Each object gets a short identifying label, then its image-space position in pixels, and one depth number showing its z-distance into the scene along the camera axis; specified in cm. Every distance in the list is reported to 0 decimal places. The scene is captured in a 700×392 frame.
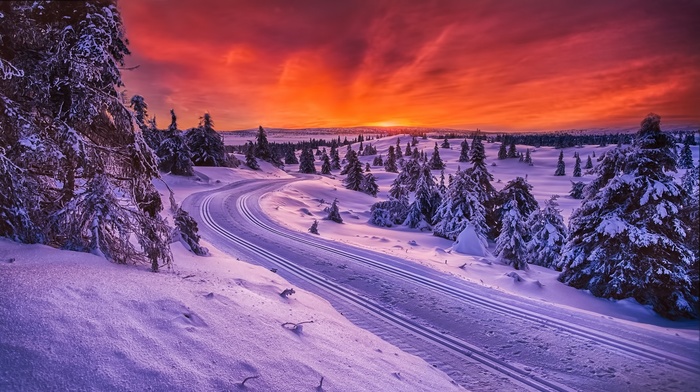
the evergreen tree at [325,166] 7806
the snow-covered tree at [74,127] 518
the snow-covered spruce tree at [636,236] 939
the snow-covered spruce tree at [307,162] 7488
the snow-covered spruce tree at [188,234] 1014
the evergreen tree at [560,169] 7344
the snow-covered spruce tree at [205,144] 5072
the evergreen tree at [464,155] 9262
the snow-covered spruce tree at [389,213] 3058
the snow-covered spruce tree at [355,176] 5538
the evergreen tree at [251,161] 6300
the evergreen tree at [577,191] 4643
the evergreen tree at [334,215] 2778
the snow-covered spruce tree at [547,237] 1944
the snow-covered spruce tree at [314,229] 2087
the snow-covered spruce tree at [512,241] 1730
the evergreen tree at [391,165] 8550
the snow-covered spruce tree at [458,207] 2580
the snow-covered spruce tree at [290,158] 10312
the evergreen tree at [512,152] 9769
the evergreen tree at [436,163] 8019
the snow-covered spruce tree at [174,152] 3959
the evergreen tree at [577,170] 7244
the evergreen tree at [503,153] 9912
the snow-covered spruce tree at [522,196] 2535
